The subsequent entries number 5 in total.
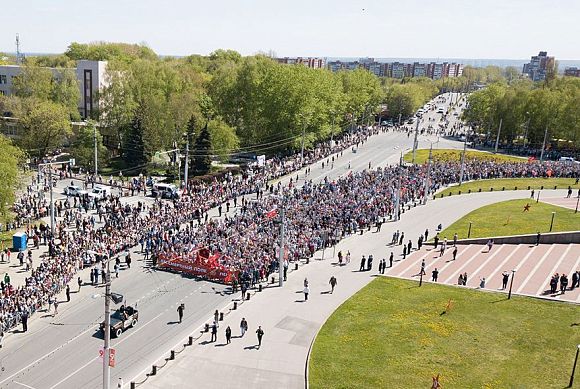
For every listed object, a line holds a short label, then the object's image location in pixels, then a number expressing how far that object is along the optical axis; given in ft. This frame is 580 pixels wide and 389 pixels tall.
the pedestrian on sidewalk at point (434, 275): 109.35
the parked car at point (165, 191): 167.53
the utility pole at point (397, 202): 149.89
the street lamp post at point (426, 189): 167.20
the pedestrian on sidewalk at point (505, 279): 103.55
